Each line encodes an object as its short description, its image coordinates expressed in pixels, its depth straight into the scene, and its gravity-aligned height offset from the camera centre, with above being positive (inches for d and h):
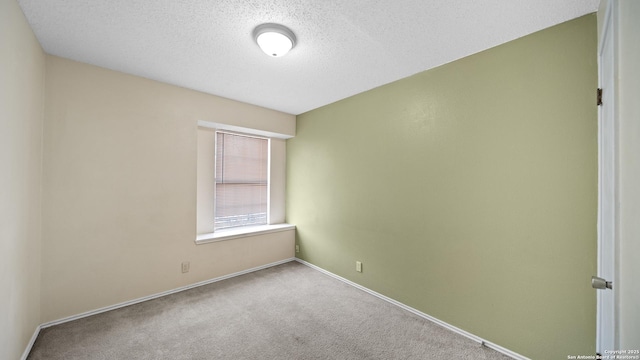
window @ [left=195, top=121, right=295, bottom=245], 131.9 -0.7
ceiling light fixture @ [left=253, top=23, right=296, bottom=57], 69.4 +43.4
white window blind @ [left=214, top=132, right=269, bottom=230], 140.6 +0.6
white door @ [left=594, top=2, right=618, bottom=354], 39.2 -0.1
